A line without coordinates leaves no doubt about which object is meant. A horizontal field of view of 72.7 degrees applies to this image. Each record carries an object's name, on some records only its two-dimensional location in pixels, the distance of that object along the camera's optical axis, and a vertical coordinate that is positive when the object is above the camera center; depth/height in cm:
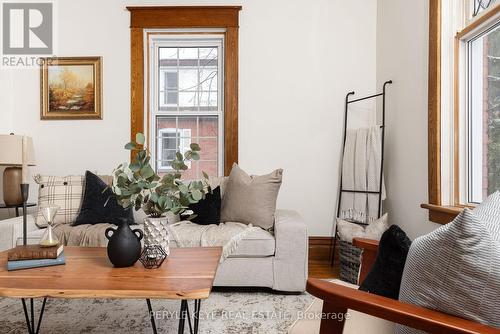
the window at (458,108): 212 +37
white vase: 165 -34
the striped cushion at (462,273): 79 -26
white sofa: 252 -73
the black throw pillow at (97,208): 284 -39
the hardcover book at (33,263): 154 -47
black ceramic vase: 157 -40
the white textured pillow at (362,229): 275 -55
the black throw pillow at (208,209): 282 -39
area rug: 199 -97
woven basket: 272 -81
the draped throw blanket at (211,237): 251 -55
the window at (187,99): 381 +72
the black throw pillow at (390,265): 110 -33
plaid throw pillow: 293 -28
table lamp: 313 -2
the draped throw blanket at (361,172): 314 -8
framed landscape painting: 370 +81
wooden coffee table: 128 -49
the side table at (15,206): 323 -42
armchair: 77 -36
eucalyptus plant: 161 -12
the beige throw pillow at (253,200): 282 -32
